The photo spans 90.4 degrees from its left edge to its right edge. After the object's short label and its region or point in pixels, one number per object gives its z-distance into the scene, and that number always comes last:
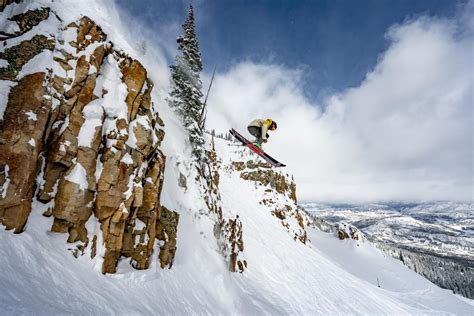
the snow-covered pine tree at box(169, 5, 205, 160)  18.86
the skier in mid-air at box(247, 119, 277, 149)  20.93
